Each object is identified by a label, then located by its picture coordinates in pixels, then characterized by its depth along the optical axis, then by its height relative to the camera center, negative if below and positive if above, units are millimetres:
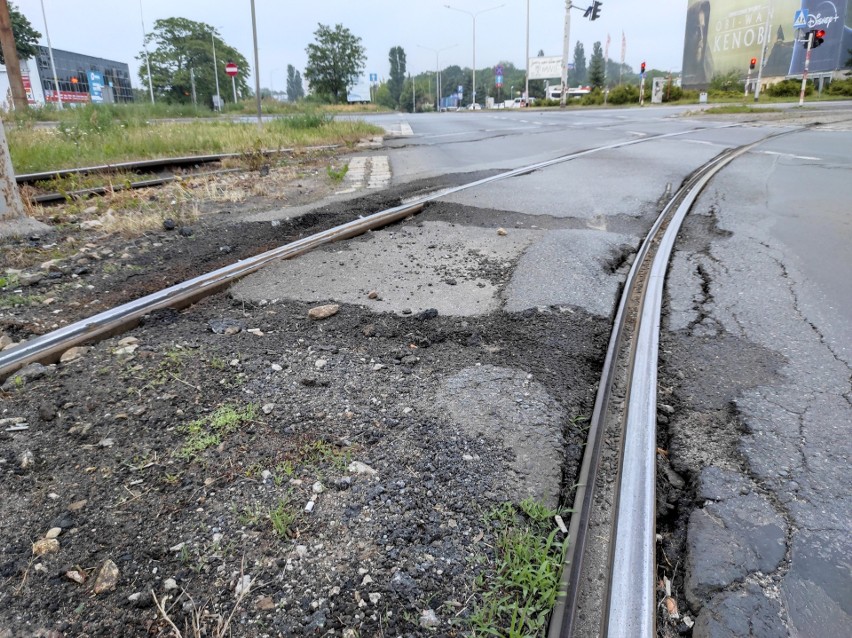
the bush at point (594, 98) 47866 +3256
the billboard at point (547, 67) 80625 +9981
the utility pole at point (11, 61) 18891 +3117
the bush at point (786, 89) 39884 +3069
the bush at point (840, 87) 36753 +2871
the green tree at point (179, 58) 62344 +9460
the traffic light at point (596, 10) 38062 +8342
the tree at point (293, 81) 167000 +18134
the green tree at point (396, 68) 134750 +17058
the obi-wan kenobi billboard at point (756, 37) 49156 +9398
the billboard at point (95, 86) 49125 +5248
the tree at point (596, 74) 62272 +6784
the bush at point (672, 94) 45562 +3290
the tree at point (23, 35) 45272 +9054
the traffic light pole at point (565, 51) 43344 +6689
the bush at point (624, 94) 46781 +3388
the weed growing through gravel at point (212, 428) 2186 -1129
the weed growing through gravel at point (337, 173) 8484 -469
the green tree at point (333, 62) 60781 +8593
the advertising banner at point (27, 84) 39216 +4707
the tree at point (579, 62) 174250 +23161
